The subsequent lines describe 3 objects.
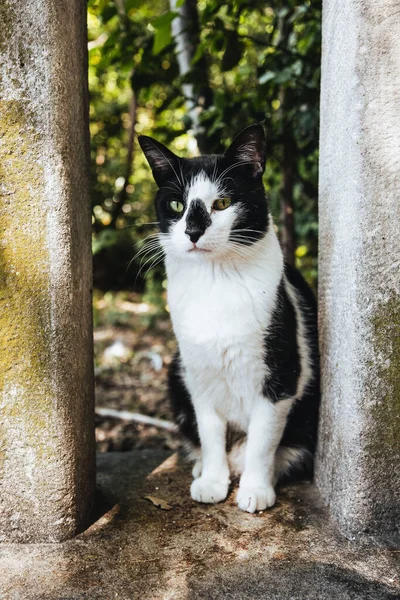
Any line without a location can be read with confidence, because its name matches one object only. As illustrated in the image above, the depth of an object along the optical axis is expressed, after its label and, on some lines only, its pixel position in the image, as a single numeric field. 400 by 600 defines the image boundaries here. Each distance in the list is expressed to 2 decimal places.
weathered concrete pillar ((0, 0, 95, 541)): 0.71
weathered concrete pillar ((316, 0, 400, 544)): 0.70
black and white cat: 0.80
